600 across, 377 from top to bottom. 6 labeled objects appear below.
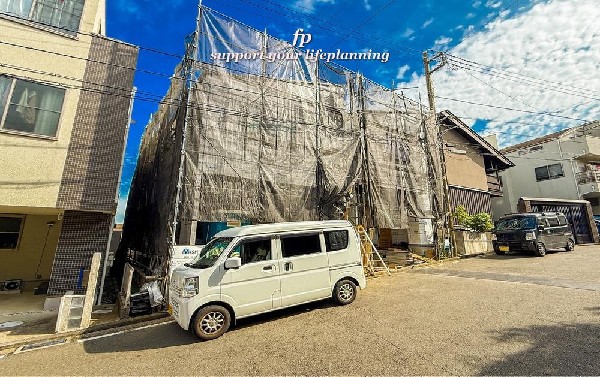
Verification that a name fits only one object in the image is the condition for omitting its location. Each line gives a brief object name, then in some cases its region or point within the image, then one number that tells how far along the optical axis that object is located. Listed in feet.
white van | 16.96
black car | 40.81
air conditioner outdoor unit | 30.48
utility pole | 45.21
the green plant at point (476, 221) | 48.49
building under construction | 27.94
